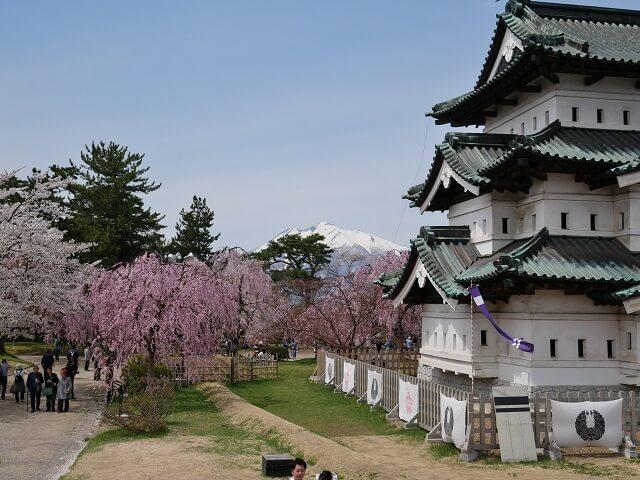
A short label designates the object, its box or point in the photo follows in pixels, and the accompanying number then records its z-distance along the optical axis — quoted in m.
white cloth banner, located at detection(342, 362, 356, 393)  26.72
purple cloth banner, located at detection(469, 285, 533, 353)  17.62
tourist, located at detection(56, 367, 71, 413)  24.75
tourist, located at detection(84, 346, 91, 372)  41.06
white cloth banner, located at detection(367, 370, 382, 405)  22.92
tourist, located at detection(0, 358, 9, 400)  27.91
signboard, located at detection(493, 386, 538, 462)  15.09
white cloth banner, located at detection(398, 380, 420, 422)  19.14
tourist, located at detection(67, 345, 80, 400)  28.13
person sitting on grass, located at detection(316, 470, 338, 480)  9.13
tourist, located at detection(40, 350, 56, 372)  30.38
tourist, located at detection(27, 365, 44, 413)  24.58
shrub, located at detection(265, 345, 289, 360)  51.79
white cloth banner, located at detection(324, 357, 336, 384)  30.61
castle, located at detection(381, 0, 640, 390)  18.55
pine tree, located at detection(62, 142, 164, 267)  53.53
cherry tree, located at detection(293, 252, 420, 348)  42.16
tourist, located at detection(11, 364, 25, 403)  26.77
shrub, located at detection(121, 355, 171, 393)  27.32
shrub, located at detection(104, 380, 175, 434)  19.11
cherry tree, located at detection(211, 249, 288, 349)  38.62
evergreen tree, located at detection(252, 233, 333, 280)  78.62
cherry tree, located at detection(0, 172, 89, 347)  28.33
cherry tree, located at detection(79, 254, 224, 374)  26.09
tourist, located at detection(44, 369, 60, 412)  24.98
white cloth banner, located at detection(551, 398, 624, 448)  15.52
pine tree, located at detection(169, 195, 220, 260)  75.94
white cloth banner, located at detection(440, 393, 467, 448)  15.58
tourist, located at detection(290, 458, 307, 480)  9.41
